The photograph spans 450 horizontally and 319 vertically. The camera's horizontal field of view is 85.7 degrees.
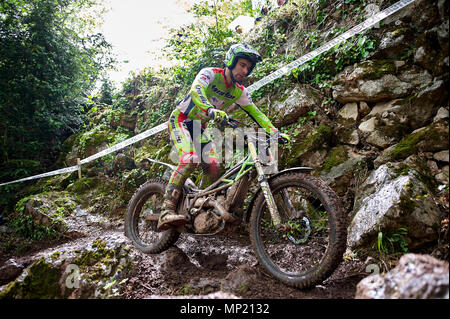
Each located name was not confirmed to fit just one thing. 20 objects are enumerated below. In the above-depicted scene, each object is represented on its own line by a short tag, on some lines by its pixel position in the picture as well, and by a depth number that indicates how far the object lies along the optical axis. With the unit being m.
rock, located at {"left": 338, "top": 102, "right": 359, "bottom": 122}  3.77
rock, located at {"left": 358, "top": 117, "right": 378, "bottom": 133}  3.46
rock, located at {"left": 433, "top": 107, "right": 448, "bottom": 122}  2.66
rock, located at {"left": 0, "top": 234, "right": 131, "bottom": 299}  2.54
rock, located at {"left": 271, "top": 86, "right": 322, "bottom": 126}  4.32
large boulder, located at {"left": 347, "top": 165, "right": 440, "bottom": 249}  2.22
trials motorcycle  2.10
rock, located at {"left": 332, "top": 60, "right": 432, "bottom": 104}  3.32
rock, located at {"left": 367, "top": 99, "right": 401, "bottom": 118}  3.36
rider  3.12
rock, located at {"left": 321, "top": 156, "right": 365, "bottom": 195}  3.36
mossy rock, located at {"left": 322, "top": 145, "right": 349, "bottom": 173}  3.60
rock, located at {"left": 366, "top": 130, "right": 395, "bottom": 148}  3.26
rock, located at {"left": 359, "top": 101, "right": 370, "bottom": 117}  3.67
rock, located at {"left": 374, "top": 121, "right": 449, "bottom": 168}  2.58
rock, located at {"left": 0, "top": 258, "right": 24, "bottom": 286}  3.31
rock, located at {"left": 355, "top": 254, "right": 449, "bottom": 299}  1.22
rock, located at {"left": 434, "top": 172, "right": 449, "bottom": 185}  2.40
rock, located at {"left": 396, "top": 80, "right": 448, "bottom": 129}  2.85
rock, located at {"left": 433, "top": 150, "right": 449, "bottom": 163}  2.50
